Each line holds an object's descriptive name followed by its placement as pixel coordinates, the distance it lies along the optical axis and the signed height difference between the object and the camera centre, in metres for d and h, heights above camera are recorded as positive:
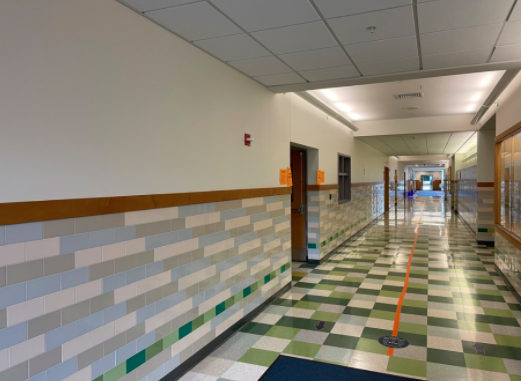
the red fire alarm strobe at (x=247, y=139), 4.25 +0.49
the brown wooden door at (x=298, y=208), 7.14 -0.40
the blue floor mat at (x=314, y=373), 3.04 -1.46
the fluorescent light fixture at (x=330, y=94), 6.71 +1.56
